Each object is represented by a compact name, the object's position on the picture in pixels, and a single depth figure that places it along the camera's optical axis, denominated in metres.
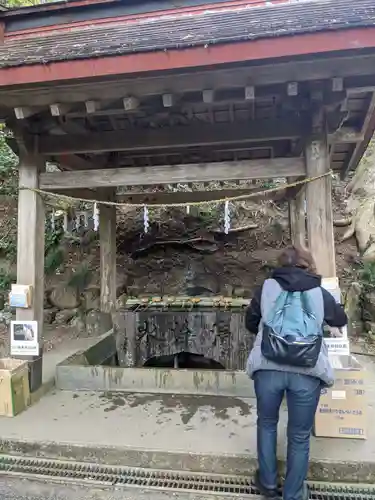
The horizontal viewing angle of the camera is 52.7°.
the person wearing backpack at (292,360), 2.25
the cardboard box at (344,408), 2.98
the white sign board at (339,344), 3.09
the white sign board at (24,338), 3.87
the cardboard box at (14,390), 3.52
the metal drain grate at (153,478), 2.54
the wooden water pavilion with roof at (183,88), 2.81
